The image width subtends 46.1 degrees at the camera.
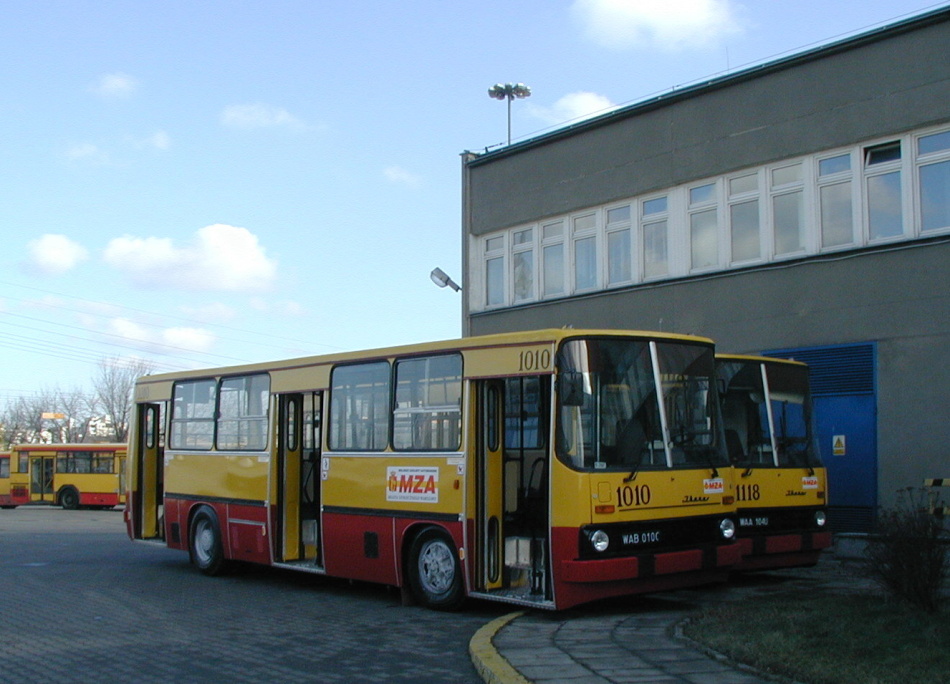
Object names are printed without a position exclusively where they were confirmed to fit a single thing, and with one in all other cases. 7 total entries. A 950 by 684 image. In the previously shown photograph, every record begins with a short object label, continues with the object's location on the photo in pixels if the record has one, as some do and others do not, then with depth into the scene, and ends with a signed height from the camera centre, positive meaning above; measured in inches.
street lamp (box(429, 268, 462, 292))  971.3 +138.8
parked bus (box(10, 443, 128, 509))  1638.8 -50.4
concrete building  655.1 +142.9
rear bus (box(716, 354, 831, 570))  509.7 -11.2
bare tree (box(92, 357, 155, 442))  3540.8 +123.4
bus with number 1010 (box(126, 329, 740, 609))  409.1 -13.5
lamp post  1412.4 +441.7
